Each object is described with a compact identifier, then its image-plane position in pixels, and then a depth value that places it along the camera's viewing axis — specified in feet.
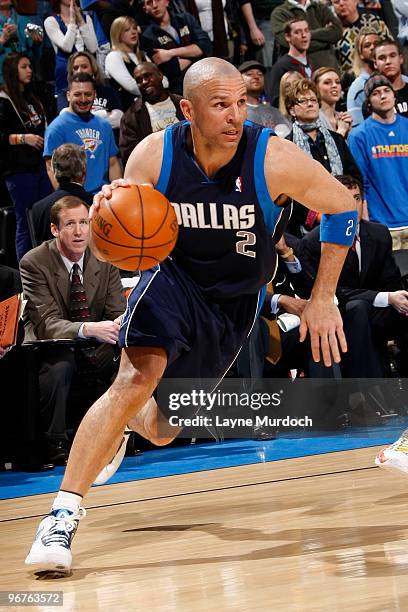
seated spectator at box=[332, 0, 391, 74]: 39.01
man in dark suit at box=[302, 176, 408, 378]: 25.68
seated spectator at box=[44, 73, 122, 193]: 29.09
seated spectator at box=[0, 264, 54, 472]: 21.99
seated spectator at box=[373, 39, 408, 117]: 34.19
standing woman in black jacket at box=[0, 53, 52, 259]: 29.91
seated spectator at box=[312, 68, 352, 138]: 32.42
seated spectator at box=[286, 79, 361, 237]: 28.81
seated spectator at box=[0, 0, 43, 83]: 32.50
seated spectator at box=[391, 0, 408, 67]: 40.32
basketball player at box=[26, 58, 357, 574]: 13.58
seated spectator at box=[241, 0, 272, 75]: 39.37
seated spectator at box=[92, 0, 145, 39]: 34.45
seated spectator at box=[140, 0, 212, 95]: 34.19
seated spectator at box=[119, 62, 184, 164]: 30.25
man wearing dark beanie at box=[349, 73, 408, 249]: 30.68
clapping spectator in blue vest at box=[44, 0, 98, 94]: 33.27
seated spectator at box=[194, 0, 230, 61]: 37.60
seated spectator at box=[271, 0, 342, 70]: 36.99
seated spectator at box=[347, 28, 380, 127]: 34.55
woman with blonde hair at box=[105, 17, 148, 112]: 32.67
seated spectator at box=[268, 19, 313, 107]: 34.83
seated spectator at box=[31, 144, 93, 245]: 25.52
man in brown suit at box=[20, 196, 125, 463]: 22.29
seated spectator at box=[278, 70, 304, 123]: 29.88
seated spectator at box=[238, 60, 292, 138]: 30.12
